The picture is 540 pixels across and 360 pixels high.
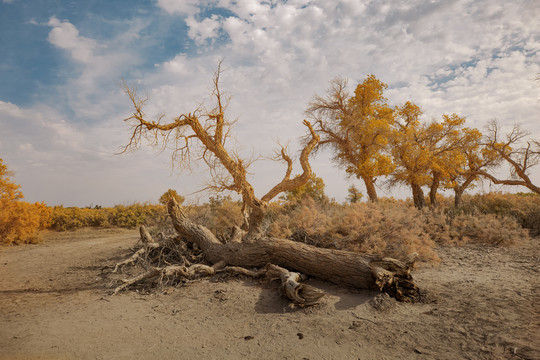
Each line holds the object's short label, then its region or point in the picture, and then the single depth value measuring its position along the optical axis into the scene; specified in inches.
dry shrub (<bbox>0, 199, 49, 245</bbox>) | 526.6
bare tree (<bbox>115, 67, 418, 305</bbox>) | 225.3
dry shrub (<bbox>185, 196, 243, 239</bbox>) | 446.7
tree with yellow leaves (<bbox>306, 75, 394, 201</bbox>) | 695.1
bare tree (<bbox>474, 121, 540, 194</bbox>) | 608.1
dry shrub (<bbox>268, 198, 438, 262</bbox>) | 311.1
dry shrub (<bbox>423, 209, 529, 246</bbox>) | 382.6
